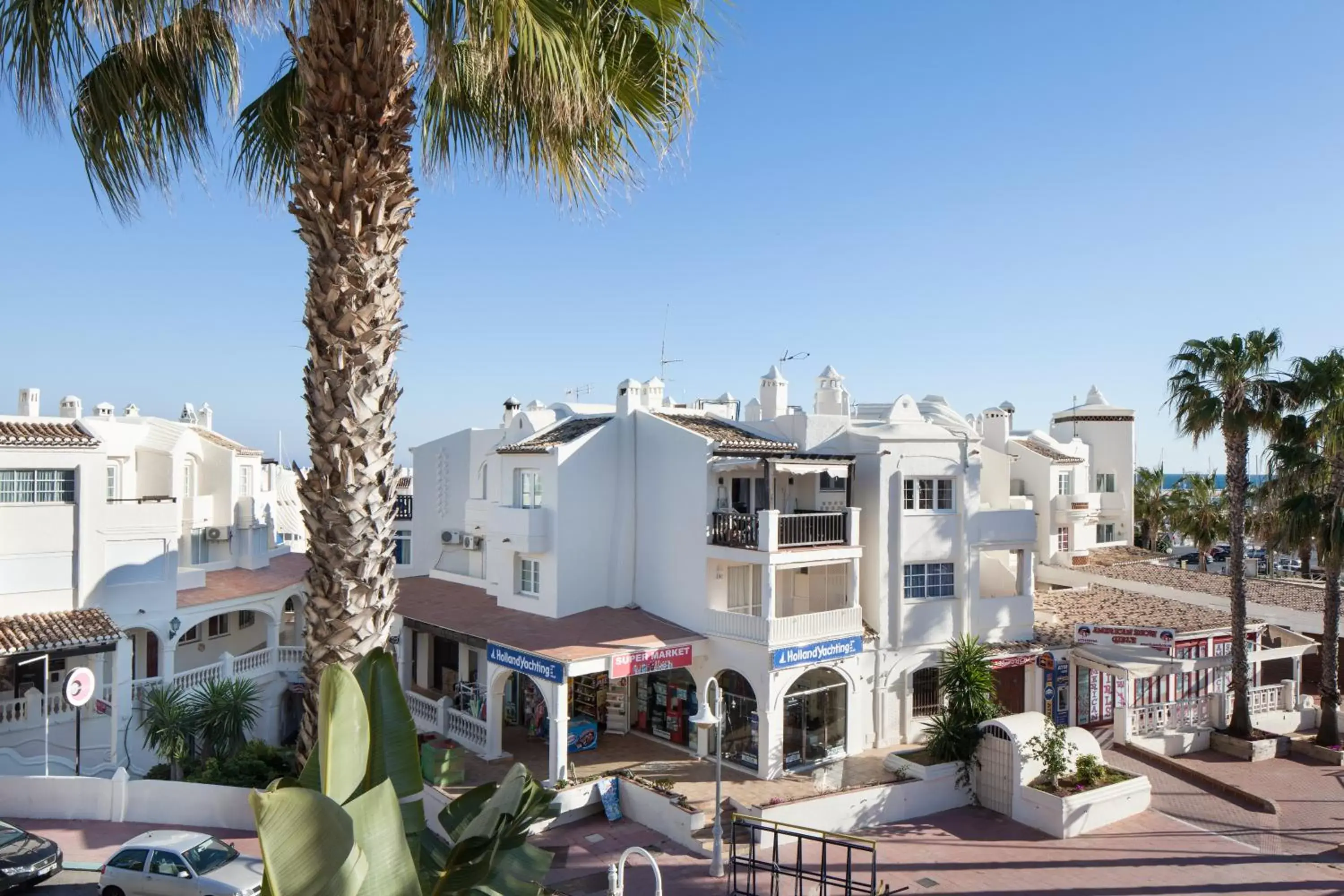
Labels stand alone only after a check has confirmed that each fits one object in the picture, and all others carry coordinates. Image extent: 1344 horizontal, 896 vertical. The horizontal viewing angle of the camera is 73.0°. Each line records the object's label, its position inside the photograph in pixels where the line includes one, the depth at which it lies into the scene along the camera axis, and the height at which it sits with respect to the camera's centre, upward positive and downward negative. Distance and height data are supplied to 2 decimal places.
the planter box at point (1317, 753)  25.06 -7.94
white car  14.69 -6.69
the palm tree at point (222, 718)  23.08 -6.45
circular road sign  19.19 -4.75
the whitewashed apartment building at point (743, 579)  23.84 -3.28
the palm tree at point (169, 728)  22.31 -6.52
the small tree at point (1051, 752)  20.86 -6.57
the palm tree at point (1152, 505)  55.38 -2.16
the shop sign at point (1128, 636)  27.38 -5.05
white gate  21.30 -7.15
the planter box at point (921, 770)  21.45 -7.19
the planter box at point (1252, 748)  25.31 -7.83
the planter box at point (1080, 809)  20.08 -7.69
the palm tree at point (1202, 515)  50.50 -2.53
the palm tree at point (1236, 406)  25.38 +1.79
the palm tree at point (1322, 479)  24.69 -0.23
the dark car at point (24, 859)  14.93 -6.67
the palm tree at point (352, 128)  6.53 +2.59
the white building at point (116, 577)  21.91 -3.05
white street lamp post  17.12 -5.59
